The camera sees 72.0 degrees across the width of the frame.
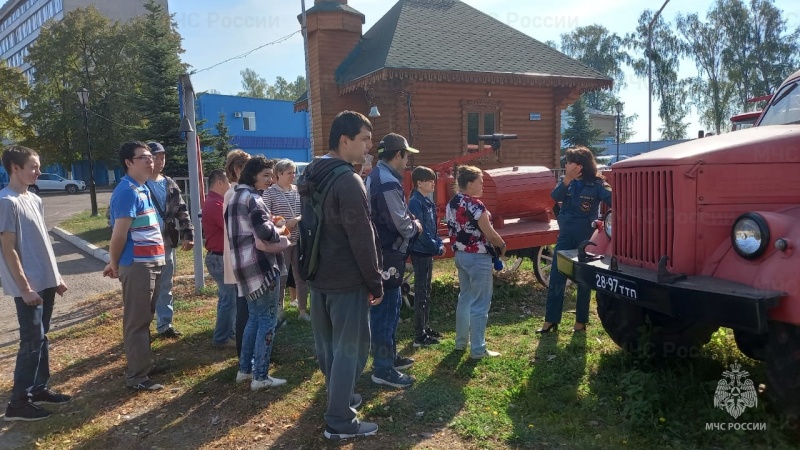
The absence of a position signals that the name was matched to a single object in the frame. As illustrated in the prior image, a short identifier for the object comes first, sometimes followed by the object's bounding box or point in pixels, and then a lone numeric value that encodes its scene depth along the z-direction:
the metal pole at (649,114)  21.52
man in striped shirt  4.22
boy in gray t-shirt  3.84
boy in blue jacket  4.95
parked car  36.03
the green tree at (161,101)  17.56
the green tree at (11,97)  25.75
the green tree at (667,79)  41.84
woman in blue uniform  5.16
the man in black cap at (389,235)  4.07
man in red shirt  5.36
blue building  36.94
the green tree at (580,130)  34.06
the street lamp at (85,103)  17.97
